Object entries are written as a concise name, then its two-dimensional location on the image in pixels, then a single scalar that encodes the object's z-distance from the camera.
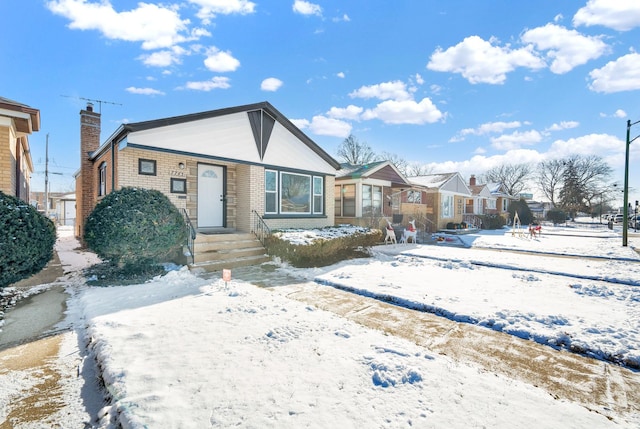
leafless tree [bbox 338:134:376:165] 43.66
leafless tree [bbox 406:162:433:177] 55.12
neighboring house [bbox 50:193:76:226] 33.88
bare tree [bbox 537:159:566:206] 53.62
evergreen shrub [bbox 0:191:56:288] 4.99
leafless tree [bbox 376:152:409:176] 46.97
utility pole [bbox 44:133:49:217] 31.83
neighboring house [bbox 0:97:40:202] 6.60
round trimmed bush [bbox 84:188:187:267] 6.37
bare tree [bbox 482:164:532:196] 58.33
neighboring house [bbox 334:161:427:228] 16.72
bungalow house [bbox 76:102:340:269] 8.60
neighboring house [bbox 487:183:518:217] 36.31
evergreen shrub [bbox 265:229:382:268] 8.74
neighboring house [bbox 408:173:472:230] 23.69
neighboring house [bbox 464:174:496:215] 31.81
